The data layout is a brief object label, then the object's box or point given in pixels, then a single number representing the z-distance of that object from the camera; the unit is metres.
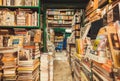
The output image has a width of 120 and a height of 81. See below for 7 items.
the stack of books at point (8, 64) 1.47
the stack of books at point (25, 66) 1.56
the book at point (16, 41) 1.72
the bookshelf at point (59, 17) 6.39
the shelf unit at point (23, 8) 1.84
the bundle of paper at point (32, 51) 1.61
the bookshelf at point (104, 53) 0.67
